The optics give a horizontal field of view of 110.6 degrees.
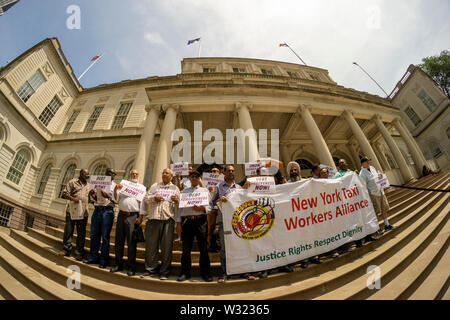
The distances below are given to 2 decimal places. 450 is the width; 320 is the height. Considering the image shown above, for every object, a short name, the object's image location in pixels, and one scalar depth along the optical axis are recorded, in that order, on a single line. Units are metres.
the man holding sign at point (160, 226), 2.77
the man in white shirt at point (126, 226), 2.87
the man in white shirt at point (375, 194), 3.91
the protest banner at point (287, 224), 2.65
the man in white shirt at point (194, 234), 2.62
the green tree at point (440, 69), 19.32
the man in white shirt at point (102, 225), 3.14
